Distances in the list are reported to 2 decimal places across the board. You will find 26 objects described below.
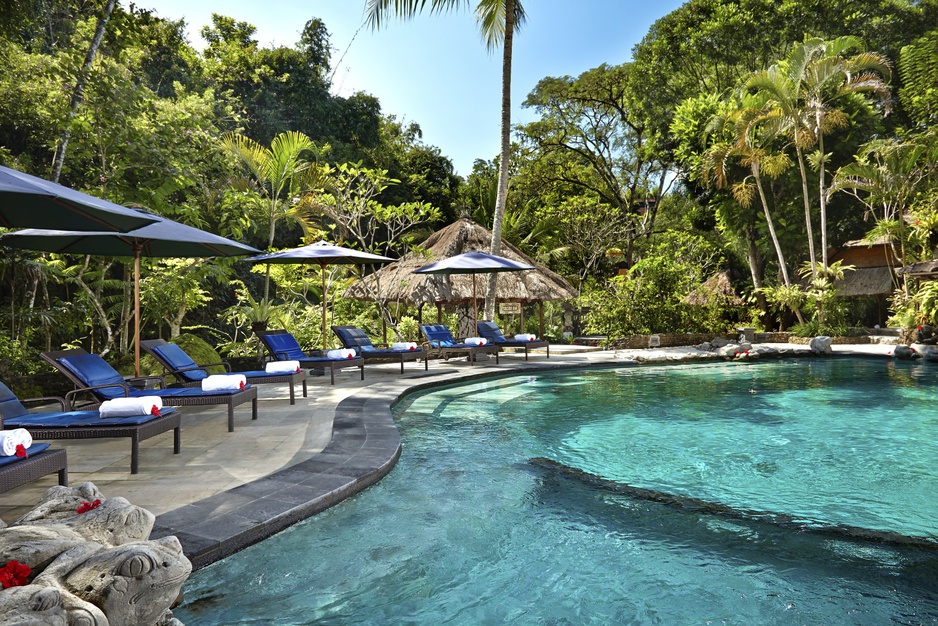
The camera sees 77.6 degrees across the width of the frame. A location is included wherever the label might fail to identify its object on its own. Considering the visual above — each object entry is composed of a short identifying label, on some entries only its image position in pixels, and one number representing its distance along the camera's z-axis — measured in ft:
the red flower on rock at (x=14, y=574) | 6.68
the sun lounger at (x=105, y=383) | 17.21
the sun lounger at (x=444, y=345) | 39.19
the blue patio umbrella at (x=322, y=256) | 32.17
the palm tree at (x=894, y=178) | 57.52
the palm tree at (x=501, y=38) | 46.44
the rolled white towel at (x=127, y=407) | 13.97
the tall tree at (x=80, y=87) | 27.94
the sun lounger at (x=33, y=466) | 9.96
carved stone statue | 6.13
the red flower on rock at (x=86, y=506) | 9.23
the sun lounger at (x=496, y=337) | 42.55
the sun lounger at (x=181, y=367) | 21.07
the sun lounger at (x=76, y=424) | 13.58
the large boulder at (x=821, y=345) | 50.60
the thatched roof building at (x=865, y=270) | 73.92
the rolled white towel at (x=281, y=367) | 23.88
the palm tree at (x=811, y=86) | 55.52
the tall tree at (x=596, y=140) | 92.99
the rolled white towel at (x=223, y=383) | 18.08
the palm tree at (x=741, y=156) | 60.59
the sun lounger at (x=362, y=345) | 34.60
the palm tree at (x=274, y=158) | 44.16
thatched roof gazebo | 47.65
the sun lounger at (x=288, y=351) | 29.07
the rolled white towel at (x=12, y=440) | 10.19
